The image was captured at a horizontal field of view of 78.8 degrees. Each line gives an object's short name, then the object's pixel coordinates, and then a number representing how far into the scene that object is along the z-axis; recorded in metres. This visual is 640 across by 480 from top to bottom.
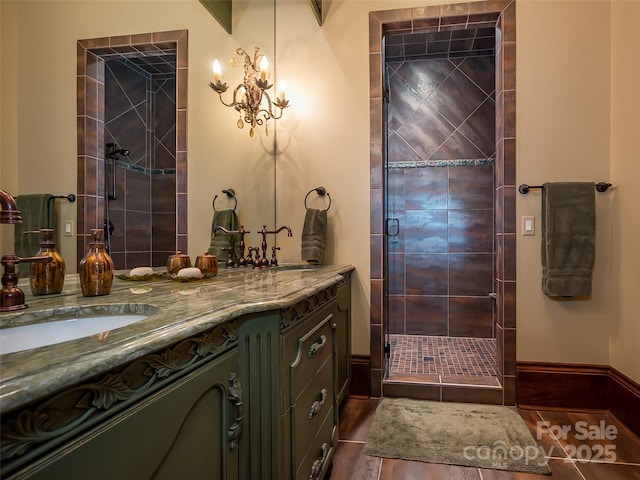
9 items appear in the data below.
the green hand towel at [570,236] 2.35
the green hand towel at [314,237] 2.54
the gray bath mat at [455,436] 1.89
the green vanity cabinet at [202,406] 0.48
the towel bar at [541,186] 2.36
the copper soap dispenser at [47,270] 1.01
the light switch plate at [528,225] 2.48
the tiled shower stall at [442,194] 3.87
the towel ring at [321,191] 2.71
